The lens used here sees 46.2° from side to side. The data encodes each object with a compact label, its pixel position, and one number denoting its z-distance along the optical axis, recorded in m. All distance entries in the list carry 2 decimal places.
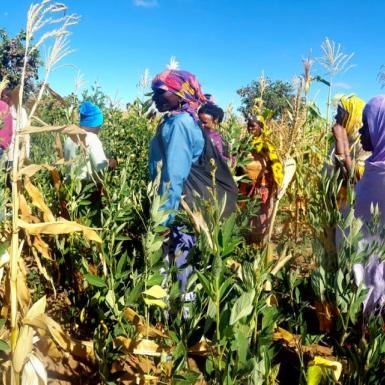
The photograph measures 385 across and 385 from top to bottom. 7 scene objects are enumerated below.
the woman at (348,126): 2.84
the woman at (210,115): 3.85
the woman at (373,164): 2.11
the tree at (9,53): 16.68
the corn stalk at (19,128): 1.16
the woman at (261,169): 3.99
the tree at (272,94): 32.70
